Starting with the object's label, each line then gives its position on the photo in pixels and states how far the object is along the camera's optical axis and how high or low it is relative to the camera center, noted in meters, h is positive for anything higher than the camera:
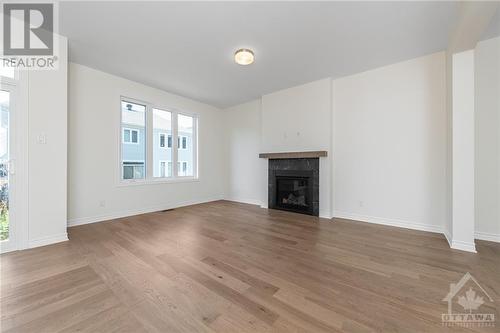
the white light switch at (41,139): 2.49 +0.34
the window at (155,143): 4.05 +0.52
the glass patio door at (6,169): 2.33 -0.04
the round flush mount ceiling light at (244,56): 2.88 +1.63
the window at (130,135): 3.99 +0.62
